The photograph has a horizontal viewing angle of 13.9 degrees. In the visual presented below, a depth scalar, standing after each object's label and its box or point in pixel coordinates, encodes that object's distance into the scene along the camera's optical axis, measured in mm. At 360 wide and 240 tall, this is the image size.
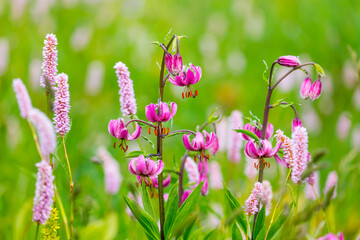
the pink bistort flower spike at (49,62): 1486
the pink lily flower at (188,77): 1538
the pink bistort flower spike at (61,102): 1481
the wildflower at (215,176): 1785
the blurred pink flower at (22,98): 1545
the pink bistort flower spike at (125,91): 1505
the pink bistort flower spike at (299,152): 1477
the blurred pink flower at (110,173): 1727
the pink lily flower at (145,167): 1512
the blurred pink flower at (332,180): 1679
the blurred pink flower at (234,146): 1734
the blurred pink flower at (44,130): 1439
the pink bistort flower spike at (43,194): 1431
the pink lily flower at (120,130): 1525
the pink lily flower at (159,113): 1513
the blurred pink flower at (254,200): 1490
